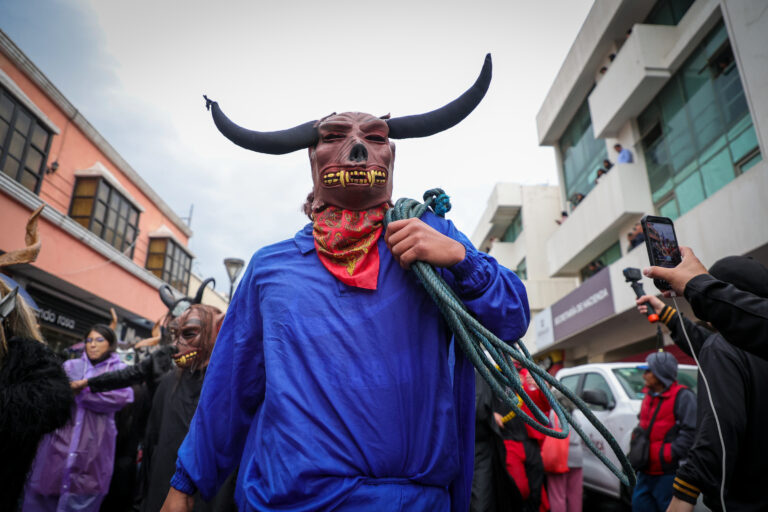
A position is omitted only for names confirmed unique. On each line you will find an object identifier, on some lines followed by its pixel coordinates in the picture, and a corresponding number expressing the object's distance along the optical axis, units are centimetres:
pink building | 1014
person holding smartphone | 191
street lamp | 1019
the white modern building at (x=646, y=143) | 885
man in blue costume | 130
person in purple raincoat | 430
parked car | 589
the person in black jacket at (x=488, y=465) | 392
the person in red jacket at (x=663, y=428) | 439
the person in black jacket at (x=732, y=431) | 233
